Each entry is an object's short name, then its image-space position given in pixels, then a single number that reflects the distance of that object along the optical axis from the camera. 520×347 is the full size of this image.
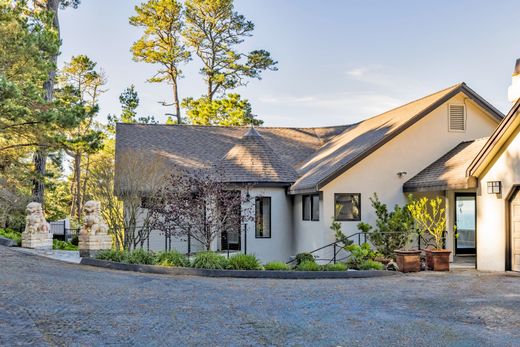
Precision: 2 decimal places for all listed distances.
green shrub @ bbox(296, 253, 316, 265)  13.95
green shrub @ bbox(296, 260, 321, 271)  12.52
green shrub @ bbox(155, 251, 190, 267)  13.08
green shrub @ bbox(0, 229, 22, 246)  18.35
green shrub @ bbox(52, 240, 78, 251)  18.90
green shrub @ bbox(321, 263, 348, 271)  12.61
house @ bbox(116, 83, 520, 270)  15.84
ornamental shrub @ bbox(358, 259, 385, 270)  12.98
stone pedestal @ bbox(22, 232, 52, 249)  17.44
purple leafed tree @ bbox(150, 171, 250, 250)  14.22
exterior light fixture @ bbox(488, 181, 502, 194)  12.89
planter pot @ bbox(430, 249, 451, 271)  13.26
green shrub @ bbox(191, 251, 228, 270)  12.66
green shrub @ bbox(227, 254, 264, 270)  12.62
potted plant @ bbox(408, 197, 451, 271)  13.27
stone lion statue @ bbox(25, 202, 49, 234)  17.48
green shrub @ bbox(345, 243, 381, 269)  13.53
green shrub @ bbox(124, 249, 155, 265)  13.45
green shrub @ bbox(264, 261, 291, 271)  12.57
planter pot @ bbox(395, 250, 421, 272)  13.09
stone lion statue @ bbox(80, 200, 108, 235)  15.02
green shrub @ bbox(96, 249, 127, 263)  13.79
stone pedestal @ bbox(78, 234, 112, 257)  14.71
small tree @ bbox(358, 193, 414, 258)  15.05
